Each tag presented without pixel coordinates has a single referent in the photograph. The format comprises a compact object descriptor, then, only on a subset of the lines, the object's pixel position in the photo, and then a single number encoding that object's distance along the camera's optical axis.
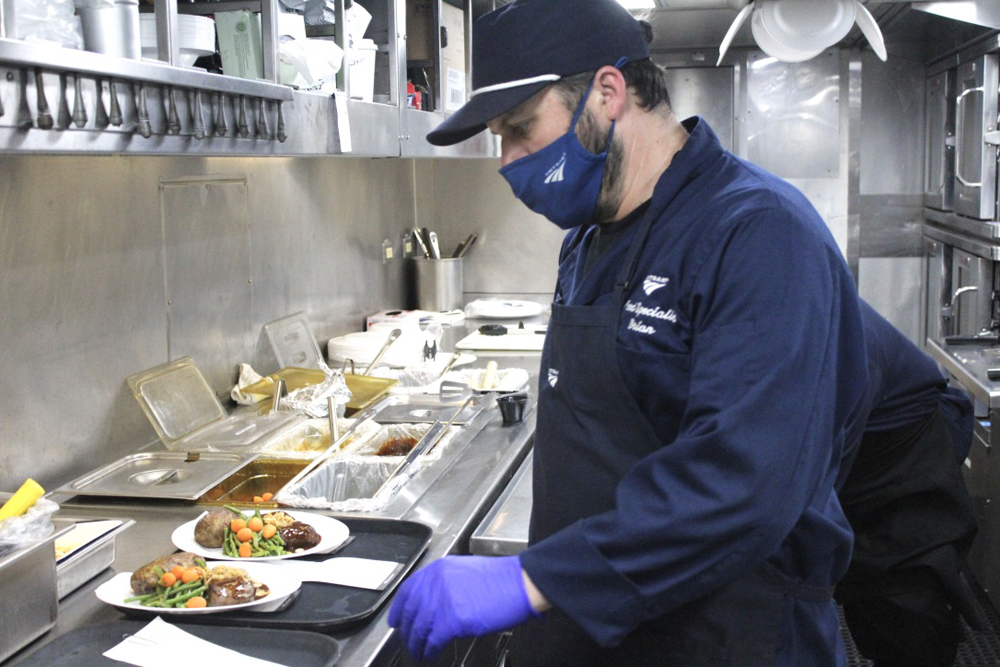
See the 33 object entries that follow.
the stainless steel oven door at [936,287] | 5.20
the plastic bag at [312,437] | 2.40
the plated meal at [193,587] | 1.43
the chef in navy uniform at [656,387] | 1.05
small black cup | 2.62
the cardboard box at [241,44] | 1.88
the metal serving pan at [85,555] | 1.55
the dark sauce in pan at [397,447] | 2.44
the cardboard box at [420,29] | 3.21
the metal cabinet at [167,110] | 1.17
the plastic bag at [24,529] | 1.33
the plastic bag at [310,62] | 1.96
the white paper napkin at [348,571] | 1.55
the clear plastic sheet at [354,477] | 2.07
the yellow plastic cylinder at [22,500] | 1.45
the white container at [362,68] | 2.41
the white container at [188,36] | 1.59
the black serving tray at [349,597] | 1.41
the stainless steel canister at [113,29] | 1.33
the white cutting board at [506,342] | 3.69
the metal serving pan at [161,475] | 2.00
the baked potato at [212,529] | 1.68
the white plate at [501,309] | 4.26
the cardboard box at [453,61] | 3.22
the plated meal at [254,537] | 1.65
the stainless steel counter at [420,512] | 1.41
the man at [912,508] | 2.31
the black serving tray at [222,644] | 1.32
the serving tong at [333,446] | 2.10
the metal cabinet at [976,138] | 4.46
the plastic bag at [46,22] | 1.21
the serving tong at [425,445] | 2.13
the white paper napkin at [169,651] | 1.30
